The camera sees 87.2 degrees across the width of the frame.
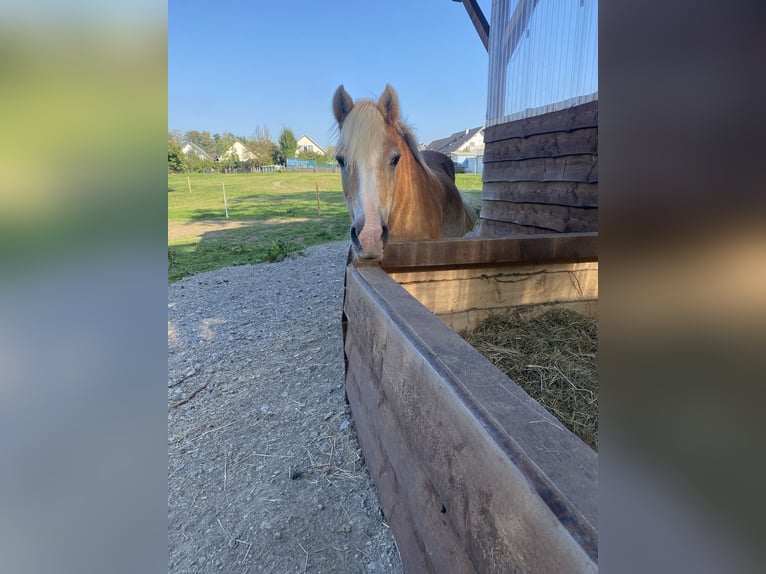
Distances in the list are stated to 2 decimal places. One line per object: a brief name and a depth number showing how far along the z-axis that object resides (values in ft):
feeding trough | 1.88
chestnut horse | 6.59
